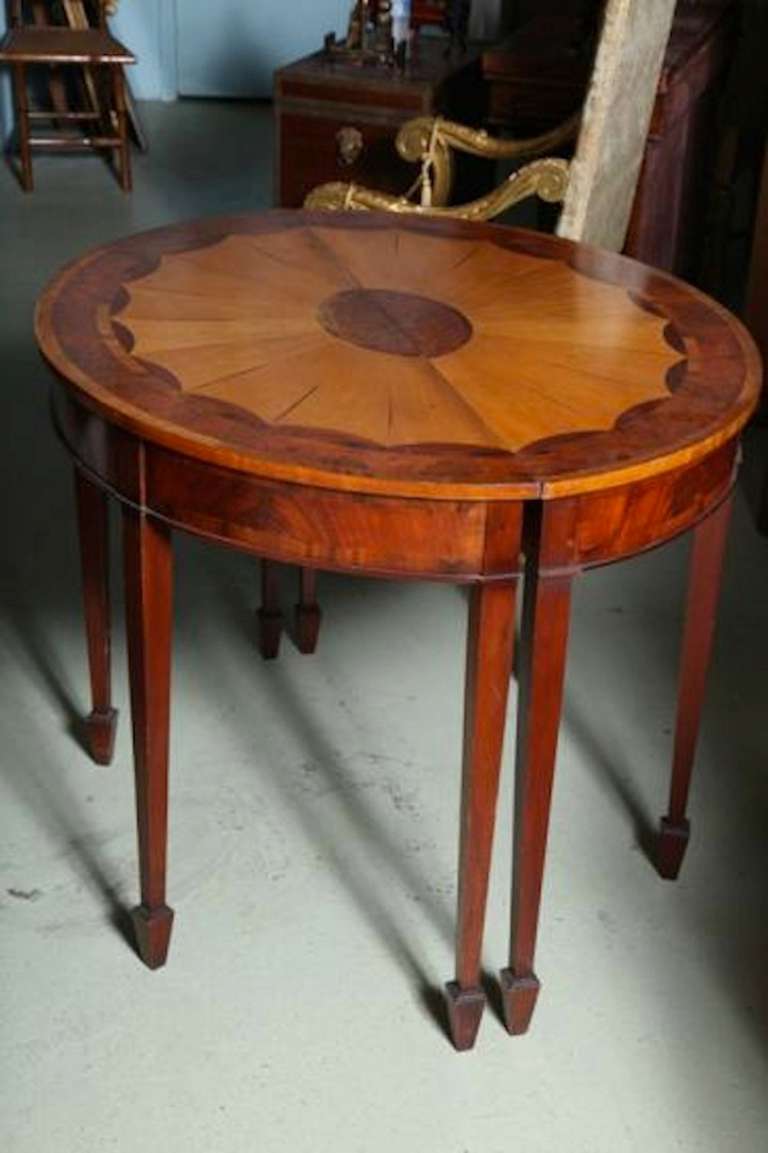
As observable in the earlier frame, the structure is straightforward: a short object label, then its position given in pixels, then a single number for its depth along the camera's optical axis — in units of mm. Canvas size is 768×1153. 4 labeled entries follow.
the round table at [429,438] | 1512
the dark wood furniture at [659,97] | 3256
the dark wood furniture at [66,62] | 5090
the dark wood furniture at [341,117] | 3504
